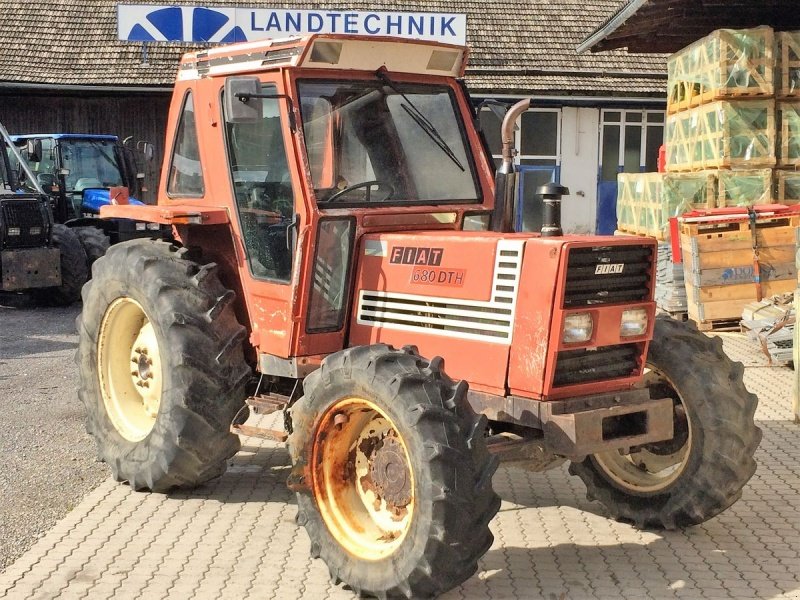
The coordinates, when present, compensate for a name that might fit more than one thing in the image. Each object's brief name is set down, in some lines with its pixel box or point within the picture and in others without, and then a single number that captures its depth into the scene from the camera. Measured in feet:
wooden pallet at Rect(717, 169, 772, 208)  41.11
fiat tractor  15.51
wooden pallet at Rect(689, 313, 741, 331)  39.91
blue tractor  55.52
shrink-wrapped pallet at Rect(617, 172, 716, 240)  42.50
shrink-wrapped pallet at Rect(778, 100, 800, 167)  40.83
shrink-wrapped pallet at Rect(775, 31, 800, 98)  40.60
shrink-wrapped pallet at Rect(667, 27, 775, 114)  40.34
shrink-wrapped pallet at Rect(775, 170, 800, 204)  41.29
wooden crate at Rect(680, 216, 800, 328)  39.01
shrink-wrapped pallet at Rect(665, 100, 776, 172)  40.86
